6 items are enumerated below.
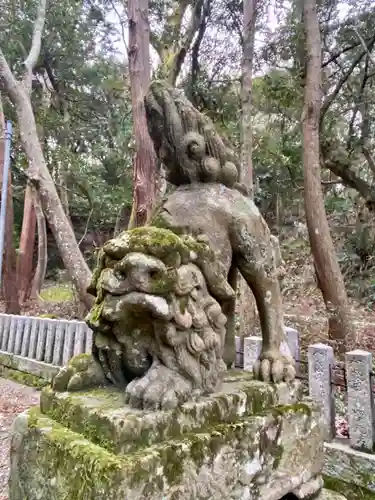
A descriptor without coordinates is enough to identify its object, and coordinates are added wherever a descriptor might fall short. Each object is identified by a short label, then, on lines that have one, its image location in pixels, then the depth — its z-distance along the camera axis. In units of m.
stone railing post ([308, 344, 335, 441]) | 2.77
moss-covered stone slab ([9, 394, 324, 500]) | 1.13
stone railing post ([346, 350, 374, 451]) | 2.54
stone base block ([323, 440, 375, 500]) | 2.36
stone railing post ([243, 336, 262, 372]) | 3.10
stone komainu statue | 1.35
